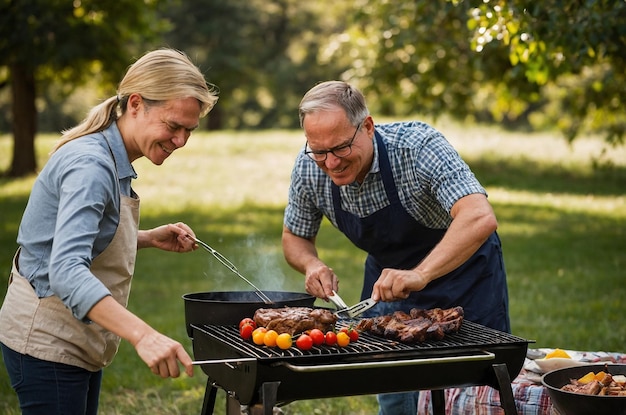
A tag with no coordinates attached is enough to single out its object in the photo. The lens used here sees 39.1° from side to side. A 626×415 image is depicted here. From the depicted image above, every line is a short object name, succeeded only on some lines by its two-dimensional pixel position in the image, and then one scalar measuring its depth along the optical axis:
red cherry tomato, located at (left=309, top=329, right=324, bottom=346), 3.35
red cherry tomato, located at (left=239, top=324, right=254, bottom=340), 3.45
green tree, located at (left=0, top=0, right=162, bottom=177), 15.52
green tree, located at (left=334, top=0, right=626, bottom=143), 13.50
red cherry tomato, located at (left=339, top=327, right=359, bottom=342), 3.51
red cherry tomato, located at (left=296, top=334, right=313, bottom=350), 3.27
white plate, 4.26
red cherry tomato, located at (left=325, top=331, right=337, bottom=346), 3.37
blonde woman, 2.98
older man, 3.86
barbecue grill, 3.12
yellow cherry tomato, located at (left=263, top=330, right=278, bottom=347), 3.29
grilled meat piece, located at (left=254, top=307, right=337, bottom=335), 3.44
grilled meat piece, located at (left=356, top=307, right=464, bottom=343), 3.49
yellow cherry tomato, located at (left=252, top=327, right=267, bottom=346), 3.32
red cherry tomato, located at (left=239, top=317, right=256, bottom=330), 3.52
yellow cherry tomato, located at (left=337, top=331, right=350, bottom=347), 3.37
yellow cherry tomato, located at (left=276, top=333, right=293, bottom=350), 3.25
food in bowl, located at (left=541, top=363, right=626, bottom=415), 3.27
